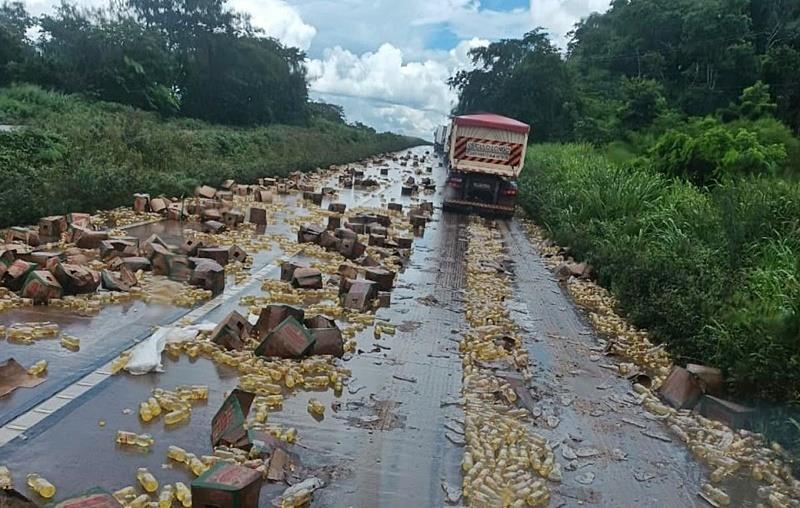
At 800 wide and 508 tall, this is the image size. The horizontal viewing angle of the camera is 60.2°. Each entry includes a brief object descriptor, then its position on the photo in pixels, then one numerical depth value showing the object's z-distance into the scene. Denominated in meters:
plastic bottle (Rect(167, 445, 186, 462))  4.32
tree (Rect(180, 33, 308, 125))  49.81
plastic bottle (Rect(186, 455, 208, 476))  4.20
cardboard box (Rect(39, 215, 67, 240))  10.26
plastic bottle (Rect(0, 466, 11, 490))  3.76
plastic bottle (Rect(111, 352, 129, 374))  5.64
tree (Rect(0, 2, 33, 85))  36.25
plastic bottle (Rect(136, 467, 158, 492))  3.95
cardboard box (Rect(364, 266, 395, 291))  9.28
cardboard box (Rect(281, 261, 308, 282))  9.19
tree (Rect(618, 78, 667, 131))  31.55
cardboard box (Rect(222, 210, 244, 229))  13.27
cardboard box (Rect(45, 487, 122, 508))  3.40
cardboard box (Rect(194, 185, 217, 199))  16.55
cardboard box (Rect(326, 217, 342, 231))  13.11
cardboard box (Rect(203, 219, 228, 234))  12.50
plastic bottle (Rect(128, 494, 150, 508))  3.75
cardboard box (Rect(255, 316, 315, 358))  6.24
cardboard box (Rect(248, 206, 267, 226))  13.95
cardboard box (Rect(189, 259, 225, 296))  8.29
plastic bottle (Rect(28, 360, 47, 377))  5.36
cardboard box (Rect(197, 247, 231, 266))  9.55
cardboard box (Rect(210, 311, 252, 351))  6.38
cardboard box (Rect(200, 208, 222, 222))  13.26
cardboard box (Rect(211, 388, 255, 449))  4.47
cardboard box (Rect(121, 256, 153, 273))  8.72
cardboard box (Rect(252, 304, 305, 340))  6.68
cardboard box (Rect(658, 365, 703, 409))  6.18
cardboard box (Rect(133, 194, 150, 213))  13.91
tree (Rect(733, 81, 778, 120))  27.72
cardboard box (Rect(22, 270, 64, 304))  7.11
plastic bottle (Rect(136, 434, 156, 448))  4.46
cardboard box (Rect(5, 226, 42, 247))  9.35
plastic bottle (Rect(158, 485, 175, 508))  3.79
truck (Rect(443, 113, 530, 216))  20.19
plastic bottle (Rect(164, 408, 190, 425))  4.85
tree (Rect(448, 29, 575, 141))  46.47
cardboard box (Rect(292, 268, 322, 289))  8.95
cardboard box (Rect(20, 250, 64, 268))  7.87
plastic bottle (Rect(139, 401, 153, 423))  4.82
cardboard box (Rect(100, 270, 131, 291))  7.86
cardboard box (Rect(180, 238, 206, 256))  9.56
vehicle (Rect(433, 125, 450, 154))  52.37
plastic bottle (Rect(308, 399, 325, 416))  5.27
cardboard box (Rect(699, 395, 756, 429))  5.79
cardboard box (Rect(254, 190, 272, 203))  17.81
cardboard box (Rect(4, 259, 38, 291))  7.38
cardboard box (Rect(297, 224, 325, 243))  12.27
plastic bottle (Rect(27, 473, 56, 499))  3.78
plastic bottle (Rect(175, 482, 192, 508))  3.84
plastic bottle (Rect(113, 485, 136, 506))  3.80
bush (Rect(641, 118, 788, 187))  15.71
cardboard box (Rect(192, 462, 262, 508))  3.64
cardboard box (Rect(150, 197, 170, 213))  14.05
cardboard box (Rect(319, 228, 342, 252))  11.68
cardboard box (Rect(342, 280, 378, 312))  8.25
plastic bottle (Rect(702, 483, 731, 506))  4.57
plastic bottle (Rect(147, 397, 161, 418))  4.92
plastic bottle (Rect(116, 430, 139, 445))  4.46
